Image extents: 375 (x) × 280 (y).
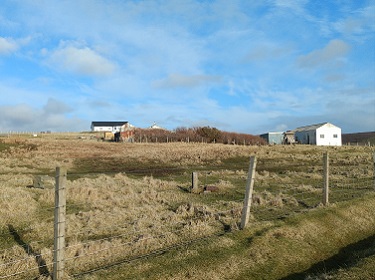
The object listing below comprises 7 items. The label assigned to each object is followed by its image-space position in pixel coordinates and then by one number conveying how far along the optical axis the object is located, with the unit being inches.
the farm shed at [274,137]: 3580.2
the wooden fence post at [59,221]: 260.8
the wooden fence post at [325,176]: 518.3
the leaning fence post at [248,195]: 392.8
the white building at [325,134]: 3282.5
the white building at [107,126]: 5728.3
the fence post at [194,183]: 725.3
